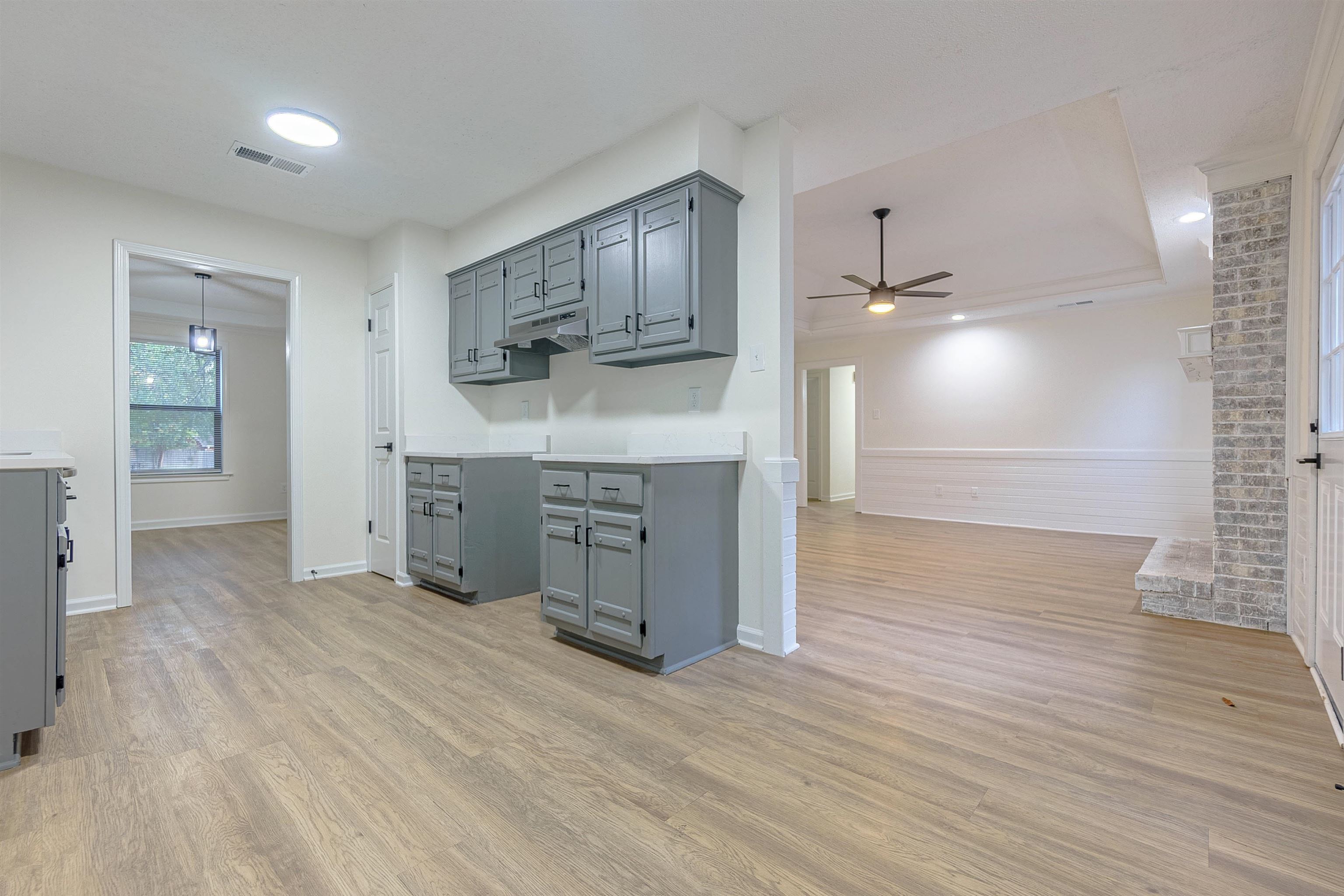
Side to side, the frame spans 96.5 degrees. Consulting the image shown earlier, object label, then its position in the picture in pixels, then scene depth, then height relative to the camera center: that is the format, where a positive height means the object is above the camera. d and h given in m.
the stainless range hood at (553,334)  3.24 +0.64
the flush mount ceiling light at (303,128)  2.84 +1.56
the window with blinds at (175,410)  6.78 +0.44
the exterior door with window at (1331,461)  2.06 -0.06
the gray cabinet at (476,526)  3.54 -0.49
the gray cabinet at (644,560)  2.47 -0.50
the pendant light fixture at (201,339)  5.94 +1.09
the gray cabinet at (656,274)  2.71 +0.86
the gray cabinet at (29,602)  1.72 -0.45
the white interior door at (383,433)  4.23 +0.11
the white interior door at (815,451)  9.71 -0.09
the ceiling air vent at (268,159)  3.15 +1.57
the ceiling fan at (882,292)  4.96 +1.35
